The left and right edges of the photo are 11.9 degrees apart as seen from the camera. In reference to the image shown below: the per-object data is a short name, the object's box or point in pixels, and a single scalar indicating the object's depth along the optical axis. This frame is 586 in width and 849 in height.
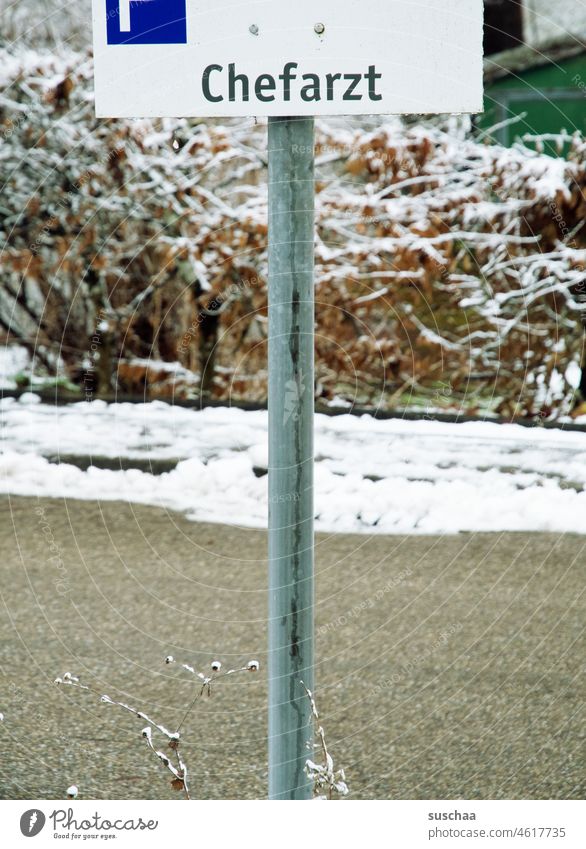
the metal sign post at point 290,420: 3.79
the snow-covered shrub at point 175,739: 4.10
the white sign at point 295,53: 3.71
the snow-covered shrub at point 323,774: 4.00
